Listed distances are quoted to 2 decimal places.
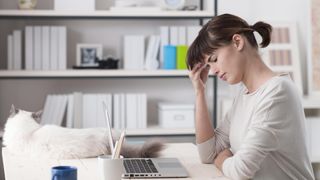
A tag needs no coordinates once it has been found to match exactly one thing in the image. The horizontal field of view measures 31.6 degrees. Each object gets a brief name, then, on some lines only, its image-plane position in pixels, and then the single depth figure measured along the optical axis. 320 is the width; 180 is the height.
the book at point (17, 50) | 3.79
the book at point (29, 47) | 3.80
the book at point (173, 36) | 3.93
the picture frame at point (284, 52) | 4.04
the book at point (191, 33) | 3.96
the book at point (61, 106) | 3.81
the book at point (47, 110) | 3.82
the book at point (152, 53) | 3.91
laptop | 1.76
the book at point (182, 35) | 3.95
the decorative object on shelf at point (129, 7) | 3.85
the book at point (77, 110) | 3.83
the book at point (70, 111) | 3.82
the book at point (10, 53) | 3.79
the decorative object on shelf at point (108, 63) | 3.90
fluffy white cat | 2.12
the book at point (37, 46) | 3.81
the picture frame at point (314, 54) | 4.06
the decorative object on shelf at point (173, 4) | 3.92
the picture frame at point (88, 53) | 3.97
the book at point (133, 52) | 3.93
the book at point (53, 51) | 3.82
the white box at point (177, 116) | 3.90
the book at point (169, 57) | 3.87
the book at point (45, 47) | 3.81
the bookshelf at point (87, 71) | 3.75
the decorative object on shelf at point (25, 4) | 3.82
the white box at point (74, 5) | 3.80
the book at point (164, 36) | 3.93
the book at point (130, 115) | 3.89
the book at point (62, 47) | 3.83
